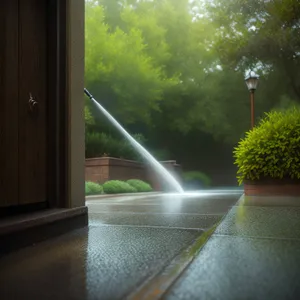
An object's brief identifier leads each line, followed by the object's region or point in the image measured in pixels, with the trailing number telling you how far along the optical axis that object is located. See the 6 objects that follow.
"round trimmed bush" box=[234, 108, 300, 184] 4.80
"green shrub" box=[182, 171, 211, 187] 13.26
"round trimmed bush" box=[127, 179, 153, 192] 9.15
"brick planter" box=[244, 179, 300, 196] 4.89
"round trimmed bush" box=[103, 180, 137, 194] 7.66
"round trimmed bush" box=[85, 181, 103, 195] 7.10
